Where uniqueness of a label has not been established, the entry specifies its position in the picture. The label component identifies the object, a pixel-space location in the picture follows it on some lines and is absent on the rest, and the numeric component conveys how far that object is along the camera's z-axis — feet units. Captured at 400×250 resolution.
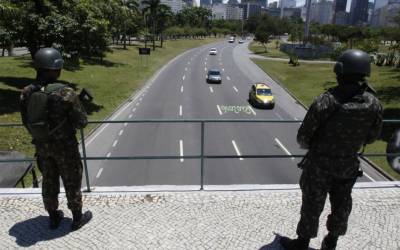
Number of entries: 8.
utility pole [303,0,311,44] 234.58
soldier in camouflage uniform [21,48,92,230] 13.75
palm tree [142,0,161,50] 243.60
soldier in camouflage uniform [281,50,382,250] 12.00
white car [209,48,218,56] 248.03
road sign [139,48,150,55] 136.87
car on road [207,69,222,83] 132.99
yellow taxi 95.30
